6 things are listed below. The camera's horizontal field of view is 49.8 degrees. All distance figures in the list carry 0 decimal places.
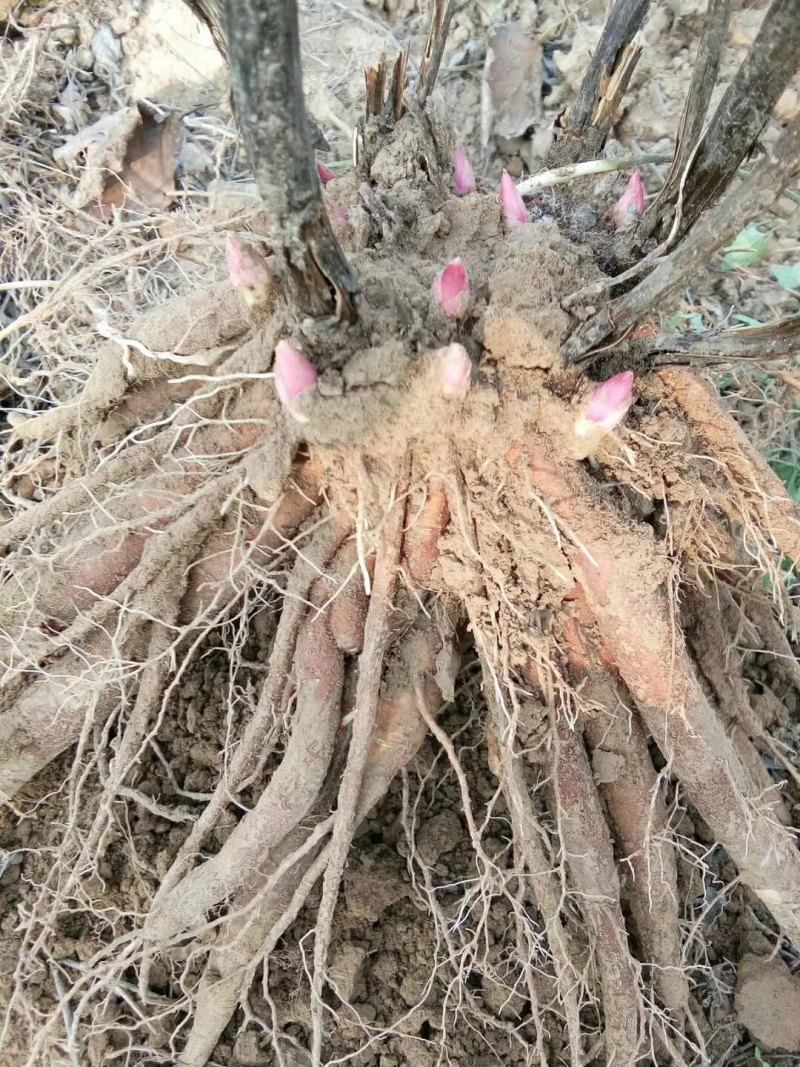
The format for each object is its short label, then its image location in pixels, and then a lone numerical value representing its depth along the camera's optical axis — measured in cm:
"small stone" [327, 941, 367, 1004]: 39
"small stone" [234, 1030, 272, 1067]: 39
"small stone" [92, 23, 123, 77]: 56
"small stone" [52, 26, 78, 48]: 56
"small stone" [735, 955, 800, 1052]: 40
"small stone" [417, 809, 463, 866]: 40
